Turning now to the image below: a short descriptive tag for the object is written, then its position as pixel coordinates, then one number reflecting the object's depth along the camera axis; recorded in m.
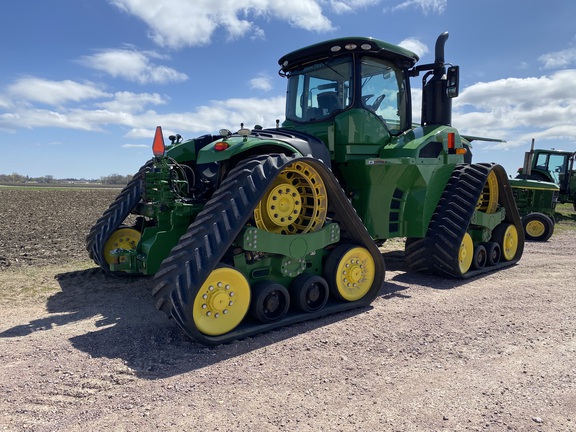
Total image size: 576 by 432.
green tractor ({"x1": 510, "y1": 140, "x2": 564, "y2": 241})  12.61
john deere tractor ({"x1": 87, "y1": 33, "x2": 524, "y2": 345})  4.16
